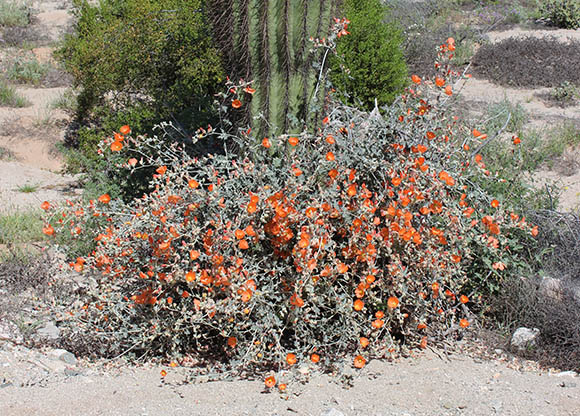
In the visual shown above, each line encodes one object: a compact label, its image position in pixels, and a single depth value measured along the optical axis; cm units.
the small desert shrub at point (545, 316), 310
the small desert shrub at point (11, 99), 884
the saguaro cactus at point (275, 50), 353
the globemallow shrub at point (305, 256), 290
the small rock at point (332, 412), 254
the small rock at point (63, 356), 311
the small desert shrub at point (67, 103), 848
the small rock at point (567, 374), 300
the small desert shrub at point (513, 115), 645
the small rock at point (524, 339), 323
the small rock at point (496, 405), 263
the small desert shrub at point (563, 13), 1077
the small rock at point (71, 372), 296
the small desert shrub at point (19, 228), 459
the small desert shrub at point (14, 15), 1225
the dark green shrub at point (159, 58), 589
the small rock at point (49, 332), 331
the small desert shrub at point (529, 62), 857
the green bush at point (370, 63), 661
